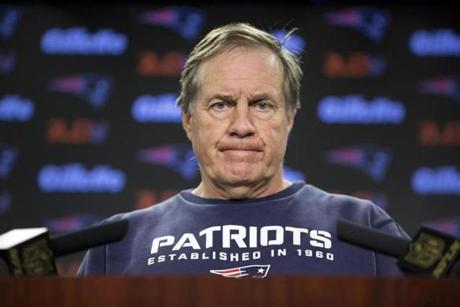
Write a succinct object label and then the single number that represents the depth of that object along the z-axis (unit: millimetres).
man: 3501
